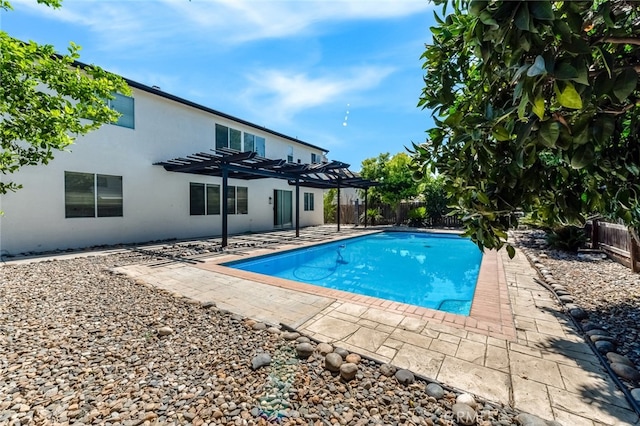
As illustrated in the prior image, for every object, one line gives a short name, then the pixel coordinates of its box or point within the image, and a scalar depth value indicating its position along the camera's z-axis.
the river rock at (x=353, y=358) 2.70
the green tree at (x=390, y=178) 18.92
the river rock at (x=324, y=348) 2.88
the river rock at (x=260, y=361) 2.62
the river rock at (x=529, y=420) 1.92
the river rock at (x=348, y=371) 2.46
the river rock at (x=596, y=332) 3.20
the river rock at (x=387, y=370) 2.52
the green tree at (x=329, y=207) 23.34
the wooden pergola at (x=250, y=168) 9.25
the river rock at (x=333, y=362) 2.58
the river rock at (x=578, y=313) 3.72
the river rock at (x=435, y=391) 2.23
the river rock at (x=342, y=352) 2.80
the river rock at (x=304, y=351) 2.82
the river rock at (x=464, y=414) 1.95
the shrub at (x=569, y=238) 8.41
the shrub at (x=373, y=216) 20.45
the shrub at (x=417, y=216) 18.62
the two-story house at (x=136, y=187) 8.01
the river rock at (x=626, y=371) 2.42
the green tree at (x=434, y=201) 18.22
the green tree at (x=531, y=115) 1.04
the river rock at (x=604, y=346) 2.89
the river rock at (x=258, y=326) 3.41
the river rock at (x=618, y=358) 2.62
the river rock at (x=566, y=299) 4.27
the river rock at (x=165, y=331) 3.22
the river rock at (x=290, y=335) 3.16
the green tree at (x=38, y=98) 2.74
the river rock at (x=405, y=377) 2.41
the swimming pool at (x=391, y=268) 6.53
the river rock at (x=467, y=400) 2.12
